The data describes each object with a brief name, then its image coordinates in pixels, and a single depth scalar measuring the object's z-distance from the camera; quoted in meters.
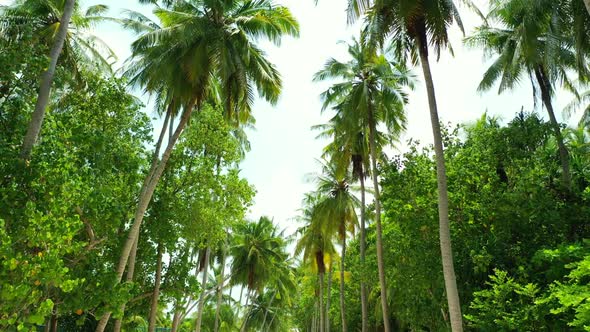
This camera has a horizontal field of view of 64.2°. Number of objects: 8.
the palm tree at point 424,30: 10.70
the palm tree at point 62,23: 13.88
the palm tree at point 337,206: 24.38
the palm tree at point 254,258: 31.36
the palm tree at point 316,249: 27.89
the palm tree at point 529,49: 13.46
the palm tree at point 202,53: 13.42
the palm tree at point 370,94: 17.28
